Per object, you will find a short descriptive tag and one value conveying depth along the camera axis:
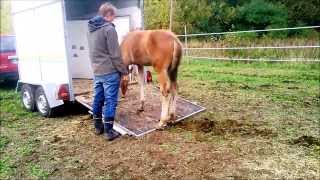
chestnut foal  3.80
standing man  3.46
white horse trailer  4.37
